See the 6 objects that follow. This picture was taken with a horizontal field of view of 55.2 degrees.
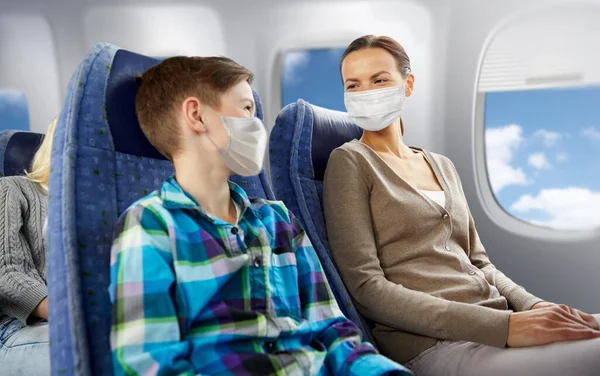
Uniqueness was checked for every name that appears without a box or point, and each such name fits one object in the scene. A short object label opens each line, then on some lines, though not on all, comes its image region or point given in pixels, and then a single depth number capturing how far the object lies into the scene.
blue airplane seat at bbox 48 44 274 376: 1.13
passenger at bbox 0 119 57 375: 1.86
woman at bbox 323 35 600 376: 1.37
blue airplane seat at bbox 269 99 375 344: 1.73
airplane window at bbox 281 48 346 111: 3.72
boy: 1.06
